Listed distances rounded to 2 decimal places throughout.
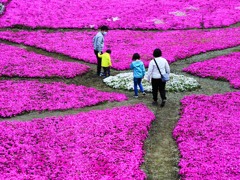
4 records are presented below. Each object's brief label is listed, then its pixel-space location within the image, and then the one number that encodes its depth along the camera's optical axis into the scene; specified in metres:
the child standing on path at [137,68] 22.77
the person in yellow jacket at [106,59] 27.16
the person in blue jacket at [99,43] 27.36
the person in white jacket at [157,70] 20.84
